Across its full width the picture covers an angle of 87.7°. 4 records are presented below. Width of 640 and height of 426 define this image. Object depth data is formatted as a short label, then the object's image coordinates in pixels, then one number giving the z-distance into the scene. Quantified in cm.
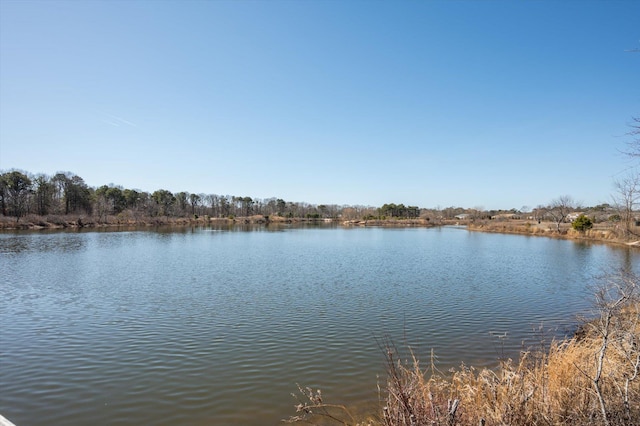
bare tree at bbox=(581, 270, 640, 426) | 339
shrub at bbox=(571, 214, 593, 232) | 4262
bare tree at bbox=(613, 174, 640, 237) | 1809
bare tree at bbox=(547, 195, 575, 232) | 5275
